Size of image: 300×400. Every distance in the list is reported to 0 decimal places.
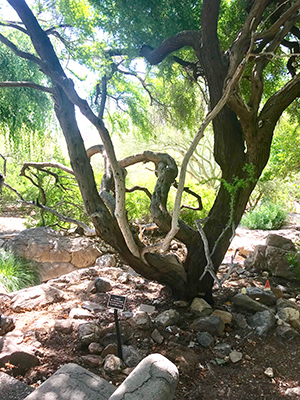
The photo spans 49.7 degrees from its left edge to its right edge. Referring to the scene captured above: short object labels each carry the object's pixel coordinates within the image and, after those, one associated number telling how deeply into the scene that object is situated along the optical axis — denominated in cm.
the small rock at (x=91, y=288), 348
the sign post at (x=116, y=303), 236
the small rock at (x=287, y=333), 275
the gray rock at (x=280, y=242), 450
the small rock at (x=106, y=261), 533
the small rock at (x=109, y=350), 236
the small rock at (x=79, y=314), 284
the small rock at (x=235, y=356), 243
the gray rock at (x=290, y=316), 294
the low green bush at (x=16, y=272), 465
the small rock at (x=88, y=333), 245
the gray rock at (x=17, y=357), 209
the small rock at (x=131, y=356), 229
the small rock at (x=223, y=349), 253
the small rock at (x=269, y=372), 229
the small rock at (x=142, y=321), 272
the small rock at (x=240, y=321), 288
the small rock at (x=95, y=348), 240
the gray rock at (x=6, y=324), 252
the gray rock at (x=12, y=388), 178
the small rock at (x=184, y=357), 232
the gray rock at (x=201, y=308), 298
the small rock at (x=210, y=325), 274
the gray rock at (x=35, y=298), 306
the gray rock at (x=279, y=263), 409
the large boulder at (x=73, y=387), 164
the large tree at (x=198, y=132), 262
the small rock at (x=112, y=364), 216
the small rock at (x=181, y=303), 317
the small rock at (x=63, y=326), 261
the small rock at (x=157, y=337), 260
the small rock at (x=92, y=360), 223
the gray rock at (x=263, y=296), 330
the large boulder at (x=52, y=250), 550
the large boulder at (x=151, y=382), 146
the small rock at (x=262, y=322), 279
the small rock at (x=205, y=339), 261
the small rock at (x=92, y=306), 305
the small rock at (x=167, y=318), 281
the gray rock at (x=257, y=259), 438
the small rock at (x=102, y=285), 349
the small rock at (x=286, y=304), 319
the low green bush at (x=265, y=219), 840
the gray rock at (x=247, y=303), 311
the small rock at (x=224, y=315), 288
